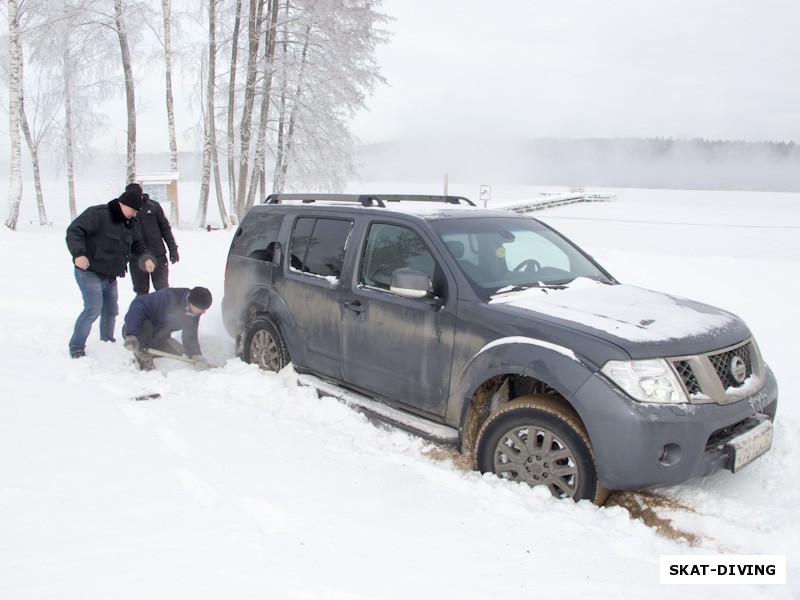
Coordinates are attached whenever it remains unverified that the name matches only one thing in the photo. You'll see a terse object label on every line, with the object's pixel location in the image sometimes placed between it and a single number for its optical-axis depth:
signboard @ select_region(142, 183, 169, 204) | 20.19
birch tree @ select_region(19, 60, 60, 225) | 29.08
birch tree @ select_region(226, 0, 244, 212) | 22.59
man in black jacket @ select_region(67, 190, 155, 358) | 5.88
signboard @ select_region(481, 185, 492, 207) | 25.39
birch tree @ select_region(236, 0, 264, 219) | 21.75
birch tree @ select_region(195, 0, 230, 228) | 22.44
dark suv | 3.23
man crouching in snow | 5.87
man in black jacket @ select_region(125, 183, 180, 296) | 7.23
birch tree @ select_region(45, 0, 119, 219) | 21.14
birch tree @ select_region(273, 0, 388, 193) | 21.61
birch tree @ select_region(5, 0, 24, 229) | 16.67
